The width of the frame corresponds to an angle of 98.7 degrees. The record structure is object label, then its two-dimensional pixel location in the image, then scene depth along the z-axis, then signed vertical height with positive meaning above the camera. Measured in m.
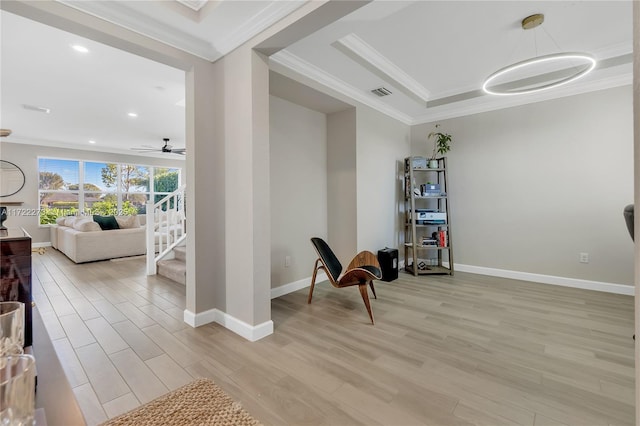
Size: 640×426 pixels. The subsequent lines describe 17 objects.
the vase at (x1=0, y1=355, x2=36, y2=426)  0.46 -0.31
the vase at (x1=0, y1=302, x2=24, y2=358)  0.68 -0.30
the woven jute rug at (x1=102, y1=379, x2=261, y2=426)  1.37 -1.04
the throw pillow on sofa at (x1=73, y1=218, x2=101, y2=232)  5.27 -0.21
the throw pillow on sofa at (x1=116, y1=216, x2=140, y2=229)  6.44 -0.18
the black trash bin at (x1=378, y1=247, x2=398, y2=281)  3.97 -0.77
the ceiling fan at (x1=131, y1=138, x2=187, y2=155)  6.26 +1.76
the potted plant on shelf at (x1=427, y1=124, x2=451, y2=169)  4.38 +1.07
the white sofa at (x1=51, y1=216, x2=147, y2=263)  5.08 -0.53
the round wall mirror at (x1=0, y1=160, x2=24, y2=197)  6.39 +0.89
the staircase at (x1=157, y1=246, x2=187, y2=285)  3.87 -0.79
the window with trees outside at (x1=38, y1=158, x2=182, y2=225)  7.06 +0.79
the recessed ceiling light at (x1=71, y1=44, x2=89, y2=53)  2.68 +1.66
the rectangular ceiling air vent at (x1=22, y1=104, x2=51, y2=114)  4.40 +1.76
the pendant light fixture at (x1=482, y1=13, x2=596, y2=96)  2.39 +1.64
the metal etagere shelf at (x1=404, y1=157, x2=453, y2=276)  4.33 -0.16
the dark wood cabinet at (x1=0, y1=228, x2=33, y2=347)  1.04 -0.21
